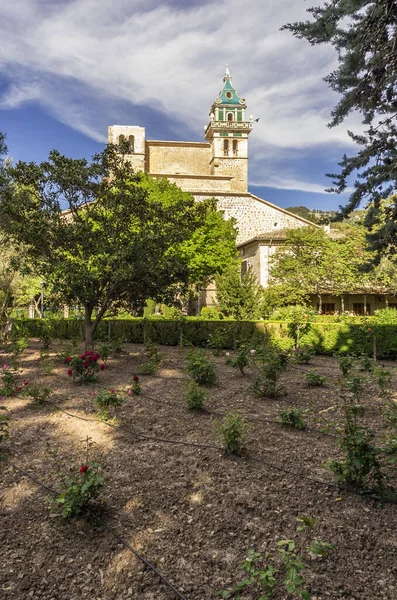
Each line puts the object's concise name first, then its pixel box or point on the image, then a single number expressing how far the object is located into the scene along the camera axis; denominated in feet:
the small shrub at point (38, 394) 21.76
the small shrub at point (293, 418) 18.25
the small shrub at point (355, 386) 15.66
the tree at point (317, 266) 84.43
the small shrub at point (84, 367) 26.11
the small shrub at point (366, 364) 28.07
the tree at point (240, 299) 67.77
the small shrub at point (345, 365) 28.28
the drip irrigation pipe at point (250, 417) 18.26
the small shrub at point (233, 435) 15.34
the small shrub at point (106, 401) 19.71
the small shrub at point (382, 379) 23.22
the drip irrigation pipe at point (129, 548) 9.21
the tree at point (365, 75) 16.75
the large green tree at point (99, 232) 33.12
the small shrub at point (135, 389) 22.81
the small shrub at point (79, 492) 11.26
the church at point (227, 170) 97.55
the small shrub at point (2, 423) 15.38
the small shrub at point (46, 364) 28.58
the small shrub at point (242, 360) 29.40
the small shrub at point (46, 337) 38.11
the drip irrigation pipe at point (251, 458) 12.83
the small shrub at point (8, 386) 23.76
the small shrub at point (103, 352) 32.72
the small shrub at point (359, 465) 12.25
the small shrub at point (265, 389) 23.57
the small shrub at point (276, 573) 7.77
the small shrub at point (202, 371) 25.89
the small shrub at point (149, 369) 29.22
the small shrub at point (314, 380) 26.63
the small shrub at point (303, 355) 34.12
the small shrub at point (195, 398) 20.68
